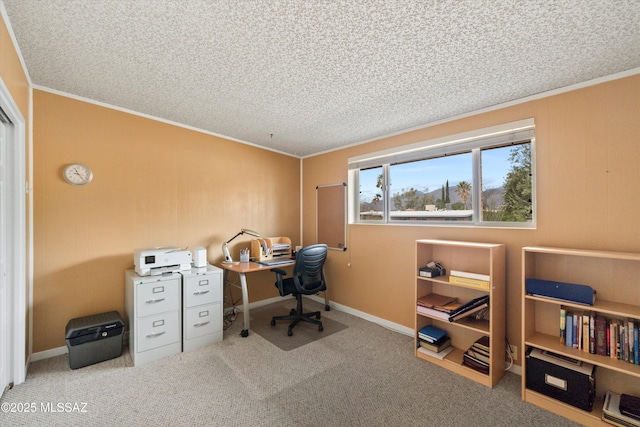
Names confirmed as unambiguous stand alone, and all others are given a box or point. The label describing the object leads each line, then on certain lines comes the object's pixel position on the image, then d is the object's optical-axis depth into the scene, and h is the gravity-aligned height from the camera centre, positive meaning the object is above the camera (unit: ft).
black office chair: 10.34 -2.65
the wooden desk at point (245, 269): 10.03 -2.15
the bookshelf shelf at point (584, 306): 5.89 -2.18
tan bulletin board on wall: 12.96 -0.02
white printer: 8.55 -1.51
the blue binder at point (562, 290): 6.07 -1.90
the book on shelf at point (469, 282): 7.48 -2.04
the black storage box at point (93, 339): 7.55 -3.65
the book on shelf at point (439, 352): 8.38 -4.54
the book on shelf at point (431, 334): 8.52 -4.00
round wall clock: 8.33 +1.39
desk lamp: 11.45 -1.35
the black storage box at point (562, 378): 6.00 -3.98
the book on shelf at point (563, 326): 6.61 -2.86
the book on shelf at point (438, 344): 8.49 -4.34
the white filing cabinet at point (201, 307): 8.99 -3.24
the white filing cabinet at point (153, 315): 8.09 -3.19
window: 8.10 +1.23
